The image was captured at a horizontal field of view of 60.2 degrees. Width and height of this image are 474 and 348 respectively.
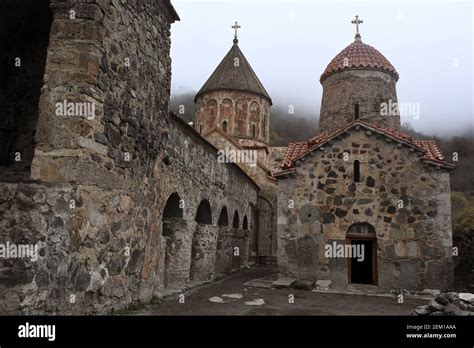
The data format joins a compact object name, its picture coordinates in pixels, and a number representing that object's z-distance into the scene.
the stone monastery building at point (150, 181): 4.37
